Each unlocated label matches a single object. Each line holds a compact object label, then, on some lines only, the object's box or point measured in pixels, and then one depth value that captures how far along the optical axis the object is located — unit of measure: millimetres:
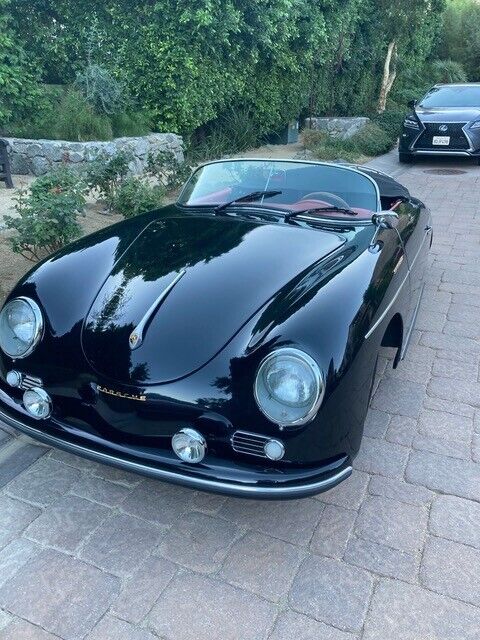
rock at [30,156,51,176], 8188
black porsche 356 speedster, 1932
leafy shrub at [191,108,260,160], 11008
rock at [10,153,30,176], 8336
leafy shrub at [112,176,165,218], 5768
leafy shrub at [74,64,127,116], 8664
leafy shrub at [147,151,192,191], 7363
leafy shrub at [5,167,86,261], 4406
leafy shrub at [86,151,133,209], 6156
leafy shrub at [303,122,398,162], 10922
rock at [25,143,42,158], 8163
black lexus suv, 10125
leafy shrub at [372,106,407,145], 13072
